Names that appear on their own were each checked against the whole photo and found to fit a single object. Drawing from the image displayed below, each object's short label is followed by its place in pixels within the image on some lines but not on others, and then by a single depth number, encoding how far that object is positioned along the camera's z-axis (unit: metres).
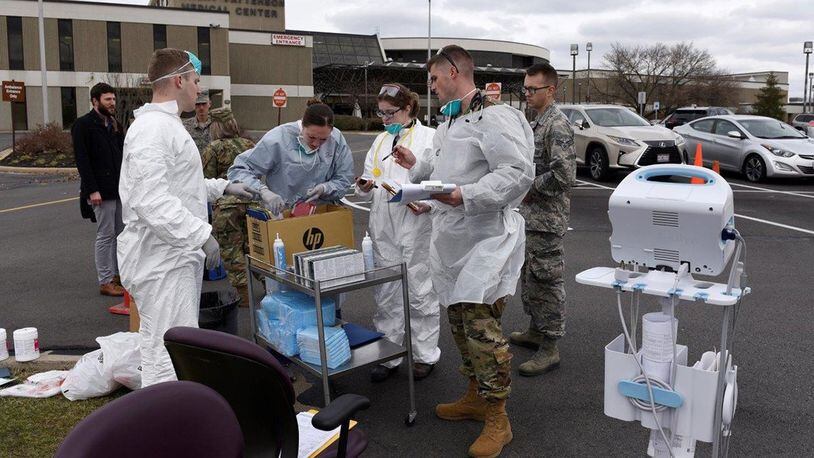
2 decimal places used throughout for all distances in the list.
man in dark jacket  6.37
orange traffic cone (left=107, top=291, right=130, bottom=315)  6.00
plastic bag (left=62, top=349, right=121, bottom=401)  4.22
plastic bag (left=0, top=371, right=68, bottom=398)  4.29
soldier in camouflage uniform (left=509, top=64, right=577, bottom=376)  4.62
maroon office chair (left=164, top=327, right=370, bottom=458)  2.19
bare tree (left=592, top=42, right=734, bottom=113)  60.03
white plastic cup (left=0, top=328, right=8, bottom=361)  4.83
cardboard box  4.19
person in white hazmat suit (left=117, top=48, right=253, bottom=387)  3.35
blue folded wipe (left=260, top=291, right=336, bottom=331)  4.04
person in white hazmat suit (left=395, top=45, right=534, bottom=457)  3.46
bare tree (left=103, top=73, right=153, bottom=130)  27.69
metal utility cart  3.67
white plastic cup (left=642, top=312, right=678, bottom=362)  2.68
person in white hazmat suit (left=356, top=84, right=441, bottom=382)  4.58
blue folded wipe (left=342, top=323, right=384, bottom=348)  4.25
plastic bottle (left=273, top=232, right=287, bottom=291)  4.05
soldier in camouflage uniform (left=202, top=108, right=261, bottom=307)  6.33
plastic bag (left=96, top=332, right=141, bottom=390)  4.17
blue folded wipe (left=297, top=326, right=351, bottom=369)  3.88
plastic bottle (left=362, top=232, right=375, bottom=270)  4.13
